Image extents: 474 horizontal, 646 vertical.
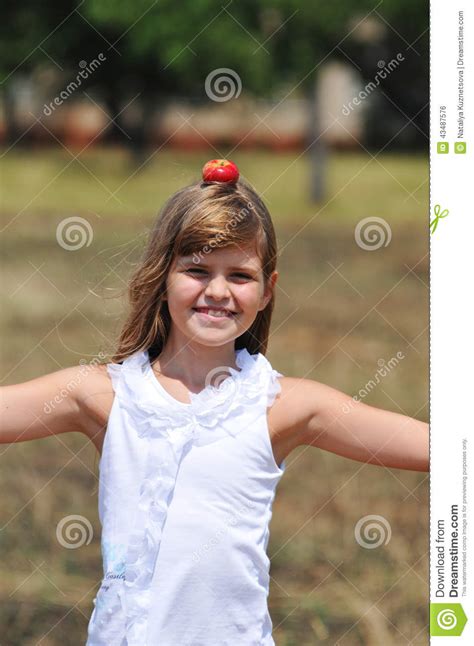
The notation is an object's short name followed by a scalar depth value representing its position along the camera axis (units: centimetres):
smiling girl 328
